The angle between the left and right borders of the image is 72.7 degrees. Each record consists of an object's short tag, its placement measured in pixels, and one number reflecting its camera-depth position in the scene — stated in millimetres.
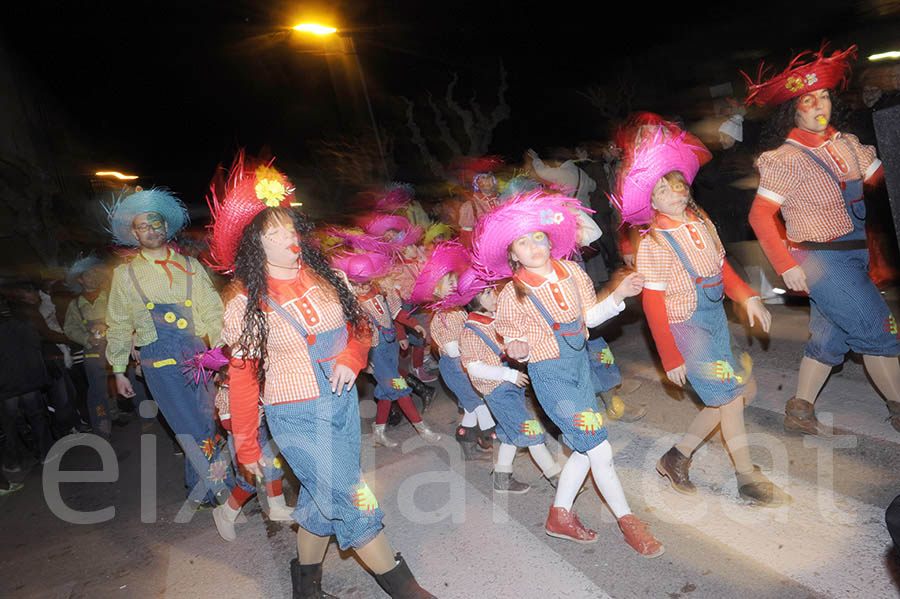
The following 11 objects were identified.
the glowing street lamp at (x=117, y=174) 23323
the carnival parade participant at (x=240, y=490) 4301
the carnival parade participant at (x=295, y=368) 2865
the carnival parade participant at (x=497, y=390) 3994
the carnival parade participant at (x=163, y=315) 4355
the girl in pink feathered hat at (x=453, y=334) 4570
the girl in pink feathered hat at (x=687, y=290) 3295
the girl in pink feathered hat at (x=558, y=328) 3176
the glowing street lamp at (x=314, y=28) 8266
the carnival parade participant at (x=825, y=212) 3727
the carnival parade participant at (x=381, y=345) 5207
